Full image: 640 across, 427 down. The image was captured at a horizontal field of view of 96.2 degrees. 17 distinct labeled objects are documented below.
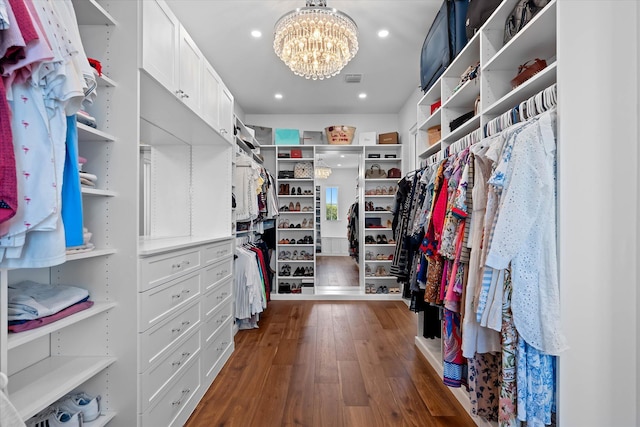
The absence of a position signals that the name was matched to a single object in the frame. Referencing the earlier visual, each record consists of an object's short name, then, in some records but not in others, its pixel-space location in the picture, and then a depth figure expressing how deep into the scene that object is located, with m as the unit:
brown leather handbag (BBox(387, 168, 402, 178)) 4.41
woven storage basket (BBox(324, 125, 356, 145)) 4.39
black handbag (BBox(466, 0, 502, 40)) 1.69
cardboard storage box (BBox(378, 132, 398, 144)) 4.42
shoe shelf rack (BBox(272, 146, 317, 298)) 4.51
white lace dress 1.12
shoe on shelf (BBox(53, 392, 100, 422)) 1.21
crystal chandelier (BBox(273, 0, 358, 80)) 2.00
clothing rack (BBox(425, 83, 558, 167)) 1.22
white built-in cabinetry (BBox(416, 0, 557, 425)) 1.35
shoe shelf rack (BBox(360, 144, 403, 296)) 4.44
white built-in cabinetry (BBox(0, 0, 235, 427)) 1.21
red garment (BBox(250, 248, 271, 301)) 3.34
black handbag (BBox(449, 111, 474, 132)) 2.02
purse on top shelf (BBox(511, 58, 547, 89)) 1.44
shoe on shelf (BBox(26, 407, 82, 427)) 1.13
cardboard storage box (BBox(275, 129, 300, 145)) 4.55
